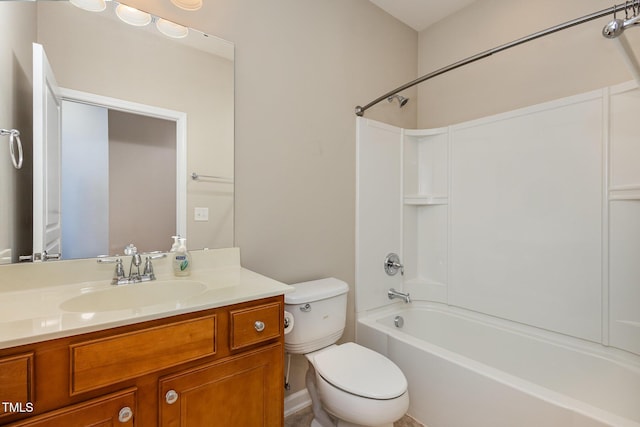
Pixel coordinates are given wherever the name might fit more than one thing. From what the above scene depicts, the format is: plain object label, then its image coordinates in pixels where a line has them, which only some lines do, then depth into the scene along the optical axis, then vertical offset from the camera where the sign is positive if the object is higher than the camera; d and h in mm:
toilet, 1247 -741
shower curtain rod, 1158 +803
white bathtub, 1258 -835
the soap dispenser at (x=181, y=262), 1328 -228
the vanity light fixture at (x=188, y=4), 1406 +980
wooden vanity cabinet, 731 -469
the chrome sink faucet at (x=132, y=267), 1207 -237
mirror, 1080 +526
